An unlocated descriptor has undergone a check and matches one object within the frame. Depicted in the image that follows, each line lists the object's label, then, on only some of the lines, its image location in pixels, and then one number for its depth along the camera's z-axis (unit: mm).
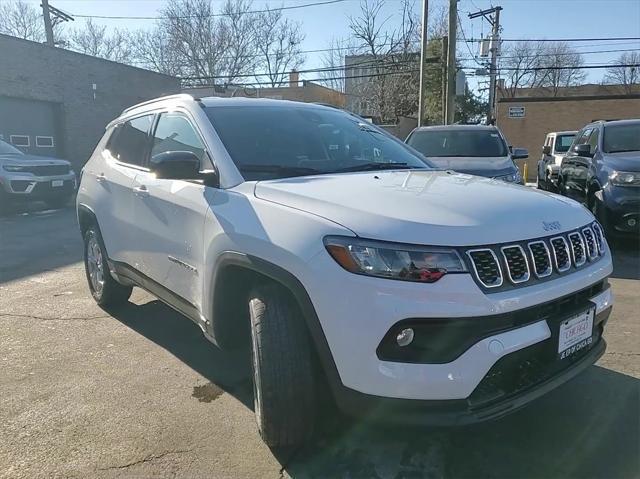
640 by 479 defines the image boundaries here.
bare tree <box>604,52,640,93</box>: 43572
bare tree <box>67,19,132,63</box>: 46812
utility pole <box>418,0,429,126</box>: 17766
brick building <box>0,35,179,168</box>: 19016
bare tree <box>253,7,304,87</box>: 44688
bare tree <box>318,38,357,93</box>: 34706
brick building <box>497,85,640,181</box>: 26750
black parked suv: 6754
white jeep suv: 2176
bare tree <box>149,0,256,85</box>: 42625
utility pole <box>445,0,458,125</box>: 17219
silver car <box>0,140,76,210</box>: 11789
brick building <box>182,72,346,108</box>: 47750
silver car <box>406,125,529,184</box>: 8102
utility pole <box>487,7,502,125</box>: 32562
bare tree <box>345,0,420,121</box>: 32906
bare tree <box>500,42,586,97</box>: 45719
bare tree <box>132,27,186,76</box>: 44000
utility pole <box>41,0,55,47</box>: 29141
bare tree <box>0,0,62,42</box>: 44809
